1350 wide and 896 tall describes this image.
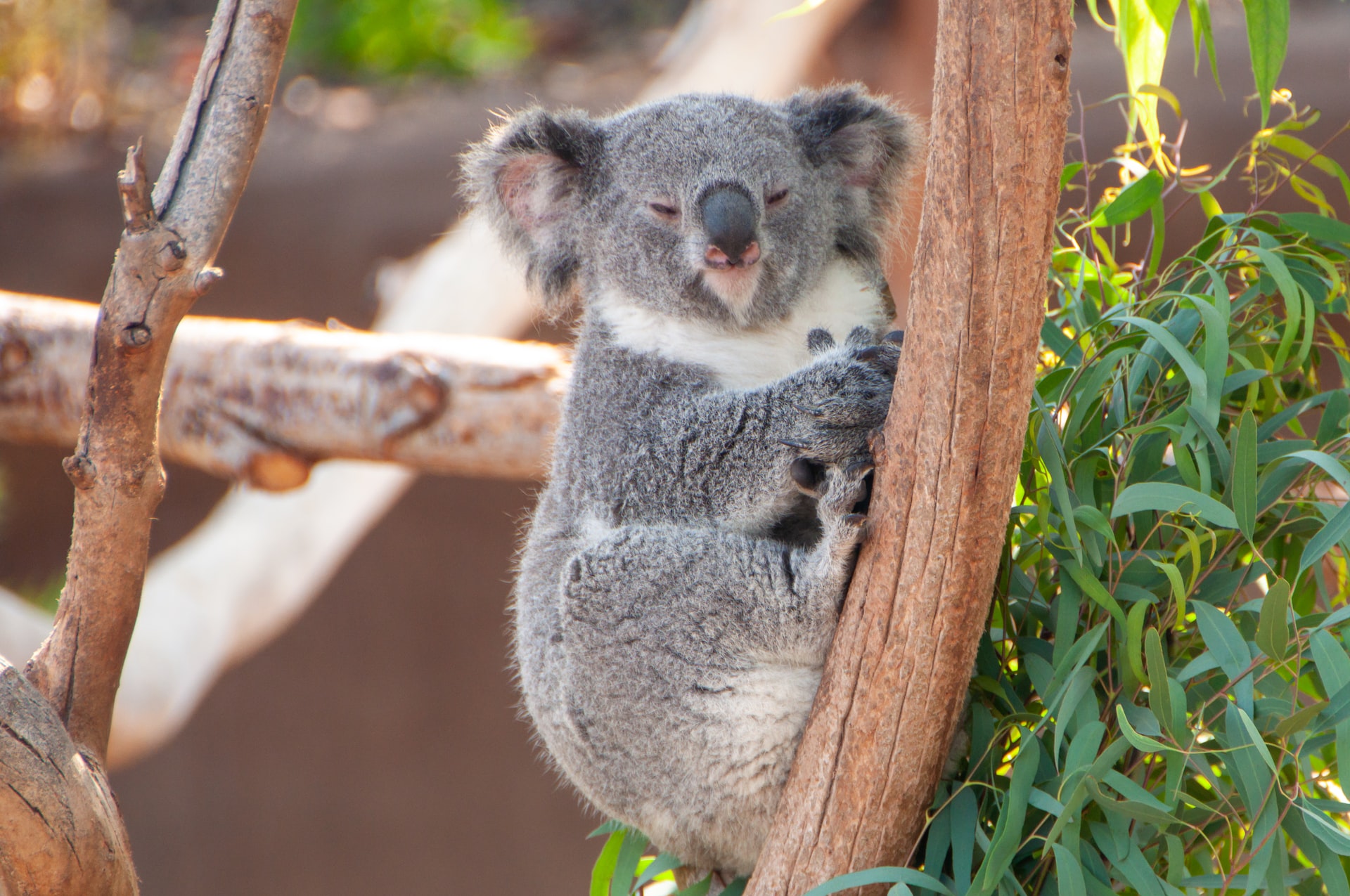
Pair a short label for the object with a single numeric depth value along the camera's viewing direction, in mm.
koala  5980
